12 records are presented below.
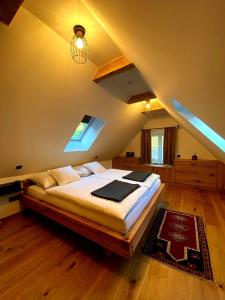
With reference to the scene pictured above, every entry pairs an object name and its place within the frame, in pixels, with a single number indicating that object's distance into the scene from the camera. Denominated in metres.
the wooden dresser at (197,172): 3.66
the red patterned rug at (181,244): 1.54
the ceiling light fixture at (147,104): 3.50
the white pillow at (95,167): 3.59
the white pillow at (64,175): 2.68
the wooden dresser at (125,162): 4.93
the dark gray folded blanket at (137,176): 2.74
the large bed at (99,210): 1.52
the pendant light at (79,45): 1.45
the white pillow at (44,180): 2.52
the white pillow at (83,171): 3.35
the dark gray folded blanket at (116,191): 1.87
